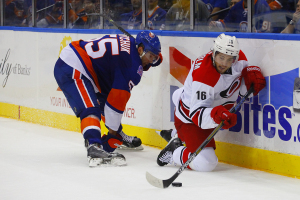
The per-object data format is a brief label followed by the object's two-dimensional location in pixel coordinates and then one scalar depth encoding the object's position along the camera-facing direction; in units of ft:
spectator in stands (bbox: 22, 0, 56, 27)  39.11
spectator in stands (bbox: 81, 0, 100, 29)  34.91
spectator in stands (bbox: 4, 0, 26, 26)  41.57
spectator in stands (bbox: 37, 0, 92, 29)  35.94
